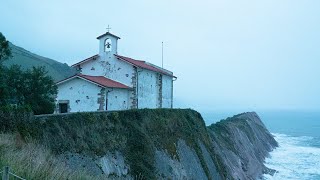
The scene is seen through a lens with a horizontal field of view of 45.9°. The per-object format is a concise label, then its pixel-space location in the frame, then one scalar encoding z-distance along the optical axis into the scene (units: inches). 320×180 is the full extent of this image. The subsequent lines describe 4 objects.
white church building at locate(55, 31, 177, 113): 1128.8
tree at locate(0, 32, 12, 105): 791.7
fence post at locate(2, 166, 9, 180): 273.4
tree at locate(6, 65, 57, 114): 884.0
